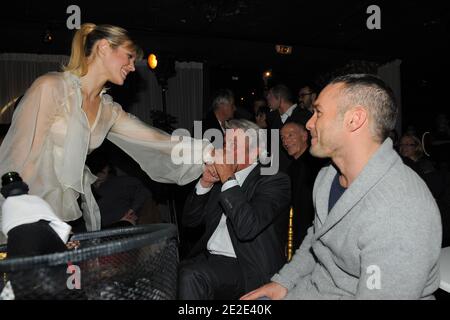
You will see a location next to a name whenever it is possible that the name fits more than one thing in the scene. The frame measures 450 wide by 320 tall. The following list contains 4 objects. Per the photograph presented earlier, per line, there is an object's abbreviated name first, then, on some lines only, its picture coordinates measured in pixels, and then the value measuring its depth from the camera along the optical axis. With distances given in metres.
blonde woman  1.69
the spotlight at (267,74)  9.09
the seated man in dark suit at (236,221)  2.19
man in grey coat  1.21
